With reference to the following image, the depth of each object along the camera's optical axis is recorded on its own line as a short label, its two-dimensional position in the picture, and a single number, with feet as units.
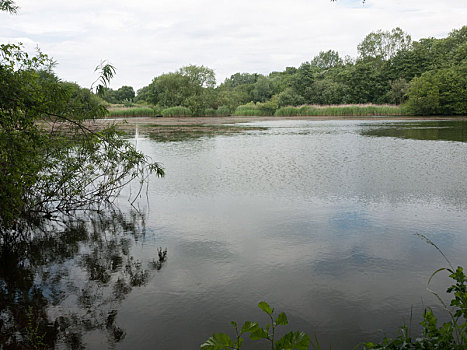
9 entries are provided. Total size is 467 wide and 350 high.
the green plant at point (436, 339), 8.64
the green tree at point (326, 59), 354.95
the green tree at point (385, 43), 278.05
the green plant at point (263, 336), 6.52
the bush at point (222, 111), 226.17
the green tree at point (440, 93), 160.35
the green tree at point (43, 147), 16.34
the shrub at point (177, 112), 212.23
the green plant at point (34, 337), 12.41
